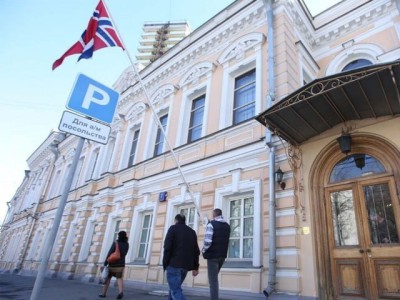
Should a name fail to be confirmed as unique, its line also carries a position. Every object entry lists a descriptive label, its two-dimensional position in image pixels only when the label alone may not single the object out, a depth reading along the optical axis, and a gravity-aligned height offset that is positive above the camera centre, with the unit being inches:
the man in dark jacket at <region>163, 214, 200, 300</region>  185.9 +9.1
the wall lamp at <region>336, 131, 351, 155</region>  240.4 +110.1
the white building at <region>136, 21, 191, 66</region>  2527.1 +1910.3
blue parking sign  139.4 +75.0
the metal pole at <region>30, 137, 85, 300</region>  108.7 +8.1
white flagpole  260.2 +192.0
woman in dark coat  272.1 -0.7
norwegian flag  217.5 +170.2
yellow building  224.2 +119.1
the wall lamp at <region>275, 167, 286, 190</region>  260.3 +84.1
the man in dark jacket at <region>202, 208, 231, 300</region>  203.6 +17.8
